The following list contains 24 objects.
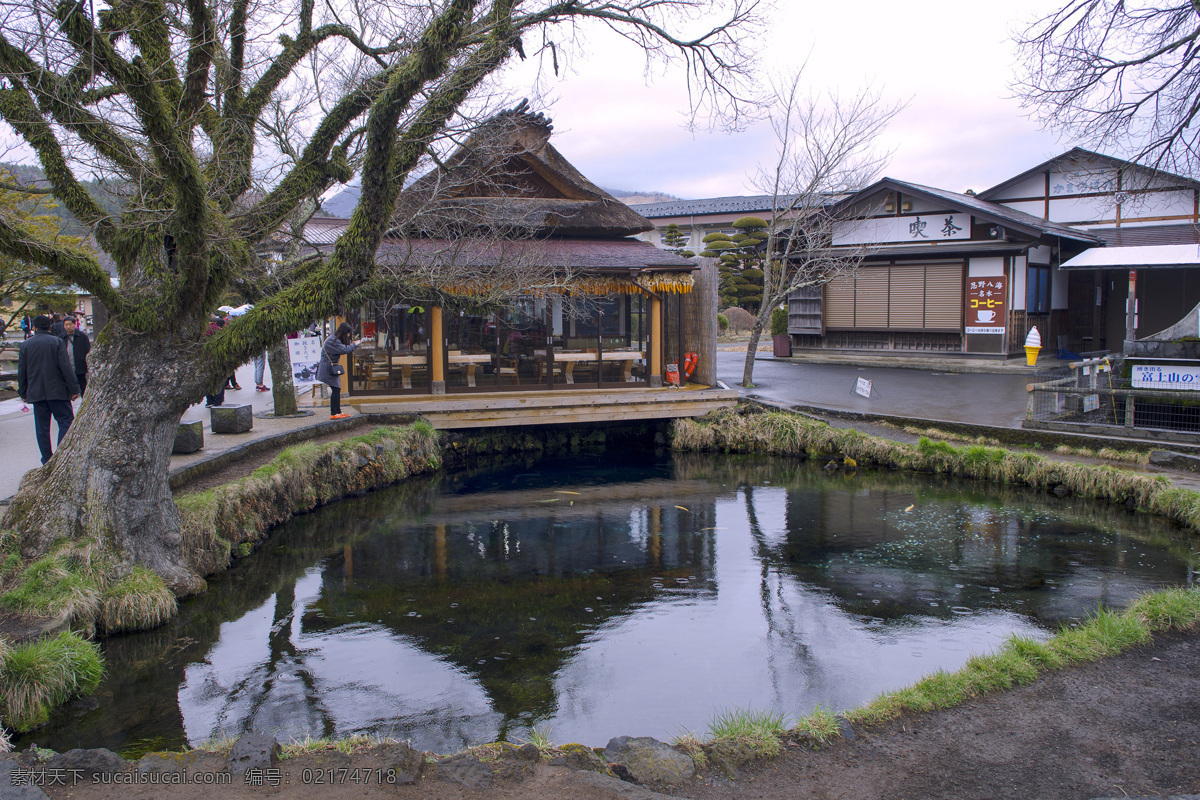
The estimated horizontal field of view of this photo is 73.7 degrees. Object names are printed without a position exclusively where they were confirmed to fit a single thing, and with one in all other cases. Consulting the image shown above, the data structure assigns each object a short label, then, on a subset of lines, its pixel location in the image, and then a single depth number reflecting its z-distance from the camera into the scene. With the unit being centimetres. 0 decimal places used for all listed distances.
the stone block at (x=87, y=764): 395
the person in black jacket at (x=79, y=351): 1133
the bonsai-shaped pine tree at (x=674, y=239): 3647
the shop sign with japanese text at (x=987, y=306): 2072
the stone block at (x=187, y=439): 1007
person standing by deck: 1307
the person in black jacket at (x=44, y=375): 888
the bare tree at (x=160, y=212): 634
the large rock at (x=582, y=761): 412
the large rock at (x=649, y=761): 407
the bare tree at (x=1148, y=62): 898
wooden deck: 1431
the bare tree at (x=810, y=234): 1789
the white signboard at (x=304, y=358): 1644
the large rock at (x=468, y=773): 388
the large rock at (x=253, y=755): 397
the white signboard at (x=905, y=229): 2131
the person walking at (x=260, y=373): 1773
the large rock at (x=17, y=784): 360
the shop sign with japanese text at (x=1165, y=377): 1141
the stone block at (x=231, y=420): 1160
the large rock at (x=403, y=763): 390
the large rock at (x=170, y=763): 400
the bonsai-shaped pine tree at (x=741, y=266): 3353
